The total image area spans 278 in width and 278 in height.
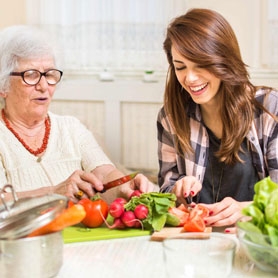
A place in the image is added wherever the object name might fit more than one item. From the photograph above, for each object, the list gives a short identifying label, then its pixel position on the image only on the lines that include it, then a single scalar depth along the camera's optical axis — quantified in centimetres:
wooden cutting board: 145
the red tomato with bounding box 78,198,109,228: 153
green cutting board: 146
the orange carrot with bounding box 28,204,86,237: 113
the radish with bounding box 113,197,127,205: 156
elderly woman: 218
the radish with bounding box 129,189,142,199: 163
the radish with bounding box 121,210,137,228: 150
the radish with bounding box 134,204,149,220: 149
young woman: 180
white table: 124
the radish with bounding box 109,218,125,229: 153
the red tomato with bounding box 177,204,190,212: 158
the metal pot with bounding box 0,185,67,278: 110
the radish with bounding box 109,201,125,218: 151
